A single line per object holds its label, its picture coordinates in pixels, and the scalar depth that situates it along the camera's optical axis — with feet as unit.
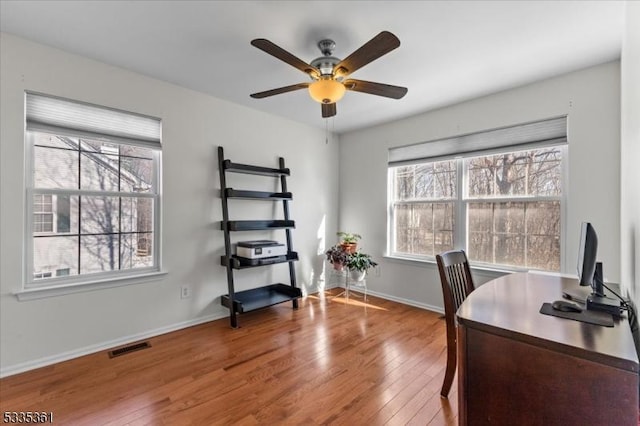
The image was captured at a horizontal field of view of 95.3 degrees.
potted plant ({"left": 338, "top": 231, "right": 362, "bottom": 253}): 12.40
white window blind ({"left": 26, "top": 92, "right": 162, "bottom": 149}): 7.22
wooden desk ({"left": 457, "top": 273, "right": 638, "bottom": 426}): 2.73
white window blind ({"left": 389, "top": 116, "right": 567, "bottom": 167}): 8.73
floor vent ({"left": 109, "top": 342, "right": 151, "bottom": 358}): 7.74
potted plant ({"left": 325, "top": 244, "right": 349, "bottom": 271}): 11.89
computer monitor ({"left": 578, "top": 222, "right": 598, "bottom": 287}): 4.14
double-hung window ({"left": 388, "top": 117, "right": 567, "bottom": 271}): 8.96
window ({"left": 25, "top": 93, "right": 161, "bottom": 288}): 7.32
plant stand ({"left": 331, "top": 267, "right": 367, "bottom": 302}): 11.98
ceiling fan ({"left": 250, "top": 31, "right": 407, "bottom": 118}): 5.28
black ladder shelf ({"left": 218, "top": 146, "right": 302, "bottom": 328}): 9.86
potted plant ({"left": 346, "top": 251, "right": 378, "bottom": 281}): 11.63
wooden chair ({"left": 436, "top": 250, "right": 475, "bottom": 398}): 5.66
